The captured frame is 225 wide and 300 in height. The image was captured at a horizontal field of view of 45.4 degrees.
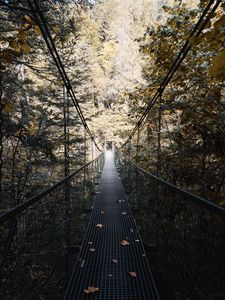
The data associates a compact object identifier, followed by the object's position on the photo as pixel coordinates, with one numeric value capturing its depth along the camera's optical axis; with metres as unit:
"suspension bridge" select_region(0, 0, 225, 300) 1.19
